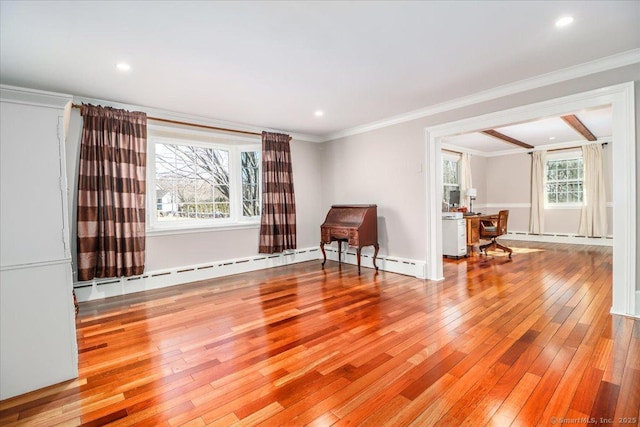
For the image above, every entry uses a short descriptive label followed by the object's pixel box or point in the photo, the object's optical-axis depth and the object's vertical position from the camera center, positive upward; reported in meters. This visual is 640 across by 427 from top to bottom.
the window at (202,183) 4.13 +0.40
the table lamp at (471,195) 6.94 +0.21
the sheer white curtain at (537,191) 7.41 +0.28
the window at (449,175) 7.13 +0.71
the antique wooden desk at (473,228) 6.02 -0.50
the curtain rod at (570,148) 6.57 +1.26
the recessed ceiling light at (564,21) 2.07 +1.26
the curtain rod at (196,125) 3.91 +1.21
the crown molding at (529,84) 2.65 +1.24
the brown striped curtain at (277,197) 4.93 +0.19
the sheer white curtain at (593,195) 6.59 +0.14
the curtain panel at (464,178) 7.41 +0.64
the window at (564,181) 7.05 +0.50
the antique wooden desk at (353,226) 4.49 -0.30
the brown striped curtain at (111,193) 3.41 +0.22
